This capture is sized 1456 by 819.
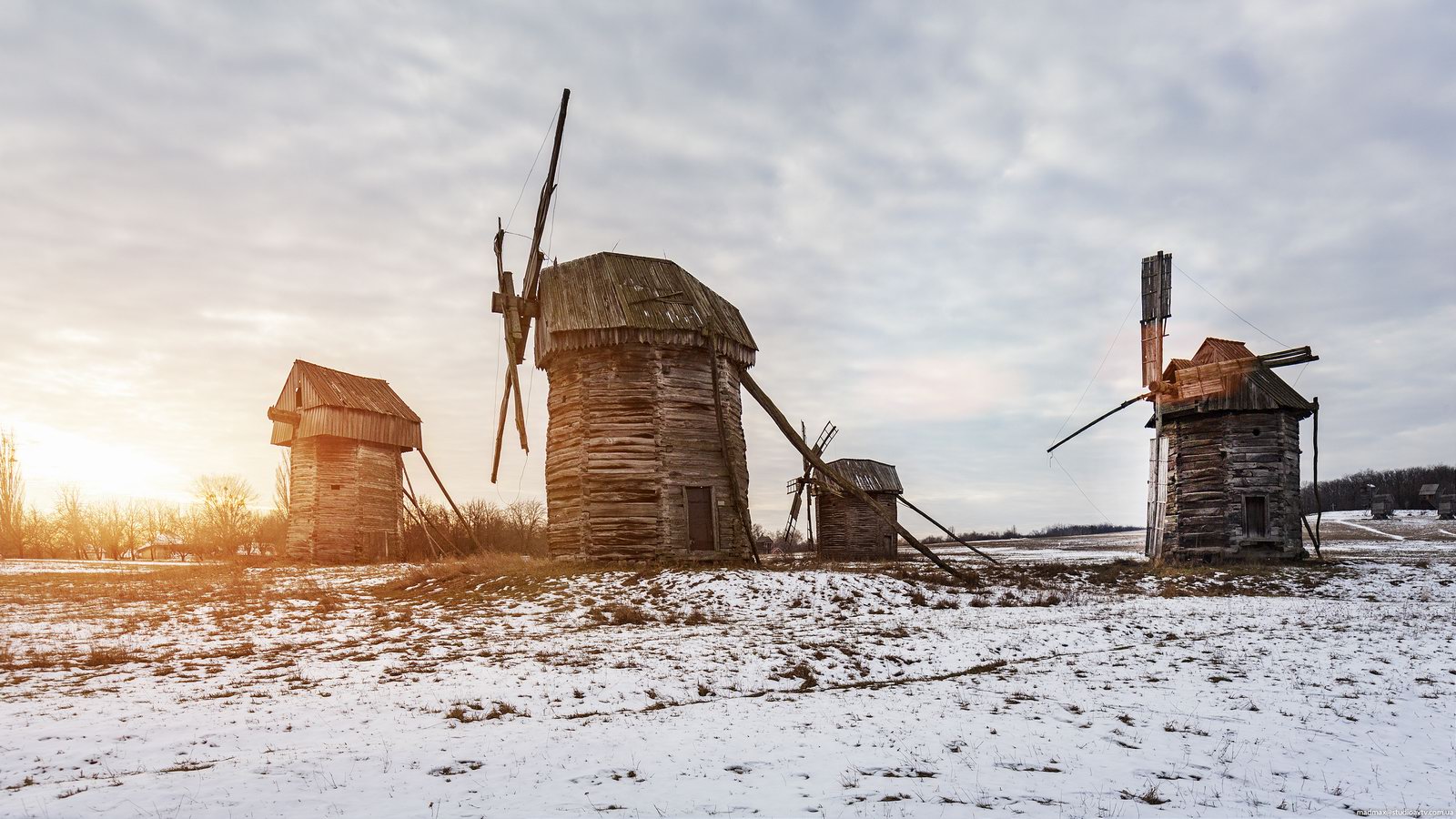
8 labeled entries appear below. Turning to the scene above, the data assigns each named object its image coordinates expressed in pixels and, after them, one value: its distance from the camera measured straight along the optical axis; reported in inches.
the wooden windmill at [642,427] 872.9
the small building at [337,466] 1369.3
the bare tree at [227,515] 2281.0
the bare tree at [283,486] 2265.0
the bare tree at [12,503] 2038.6
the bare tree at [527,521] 1887.3
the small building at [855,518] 1535.4
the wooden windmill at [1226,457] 1125.1
